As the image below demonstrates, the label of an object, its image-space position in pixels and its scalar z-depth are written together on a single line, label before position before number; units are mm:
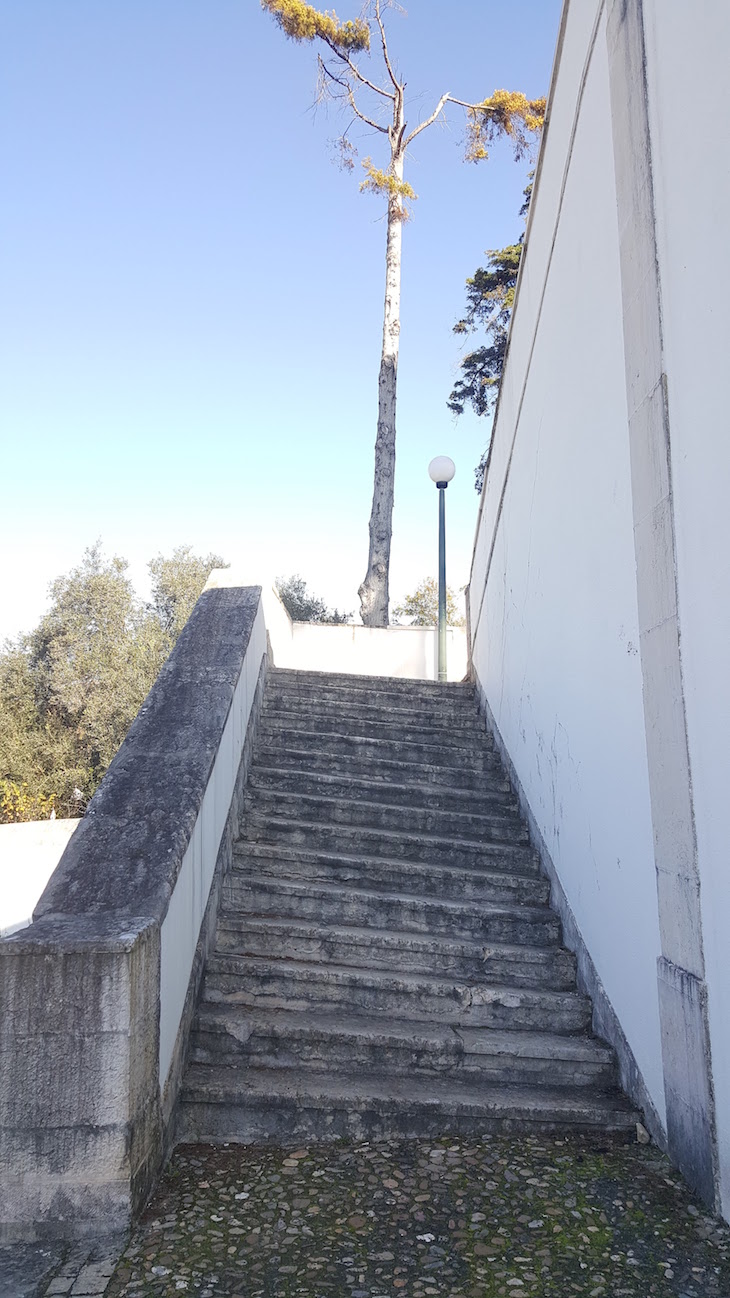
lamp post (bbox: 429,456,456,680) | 9945
